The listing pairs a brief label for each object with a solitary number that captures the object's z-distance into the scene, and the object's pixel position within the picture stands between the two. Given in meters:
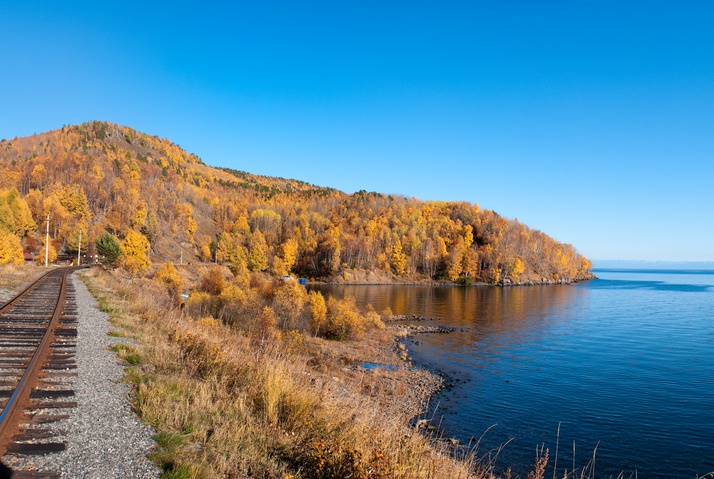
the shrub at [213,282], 49.84
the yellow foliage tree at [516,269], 151.25
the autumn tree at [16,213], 87.60
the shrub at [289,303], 39.40
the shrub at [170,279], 48.90
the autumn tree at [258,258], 139.75
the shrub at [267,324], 30.28
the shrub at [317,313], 41.12
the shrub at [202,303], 37.71
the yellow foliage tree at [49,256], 83.24
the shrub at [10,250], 54.91
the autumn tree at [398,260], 151.50
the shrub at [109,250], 61.98
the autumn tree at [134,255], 63.65
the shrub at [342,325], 40.31
